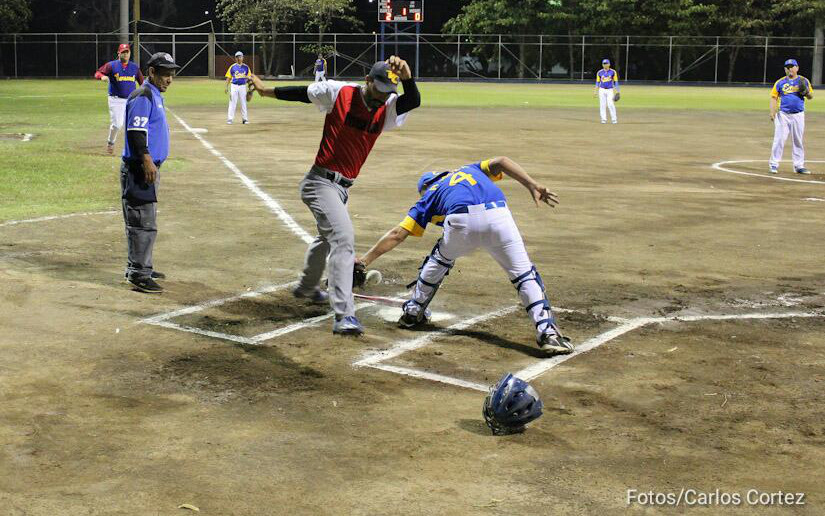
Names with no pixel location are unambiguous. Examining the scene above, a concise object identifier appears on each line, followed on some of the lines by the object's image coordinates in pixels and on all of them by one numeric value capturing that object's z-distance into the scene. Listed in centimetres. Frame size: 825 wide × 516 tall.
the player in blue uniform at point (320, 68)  6002
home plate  932
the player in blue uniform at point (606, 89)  3403
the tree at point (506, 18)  7038
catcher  832
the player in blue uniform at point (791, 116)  2127
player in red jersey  869
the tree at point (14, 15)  6719
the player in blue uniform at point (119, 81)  2219
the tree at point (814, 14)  6581
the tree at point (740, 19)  6775
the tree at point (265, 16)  7175
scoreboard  6488
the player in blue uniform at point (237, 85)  3145
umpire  1003
